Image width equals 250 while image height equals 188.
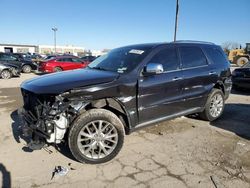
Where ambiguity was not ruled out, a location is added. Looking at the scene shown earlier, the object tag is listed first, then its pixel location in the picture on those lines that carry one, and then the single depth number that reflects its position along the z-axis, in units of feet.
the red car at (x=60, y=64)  44.68
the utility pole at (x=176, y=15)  40.85
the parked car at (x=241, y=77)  23.61
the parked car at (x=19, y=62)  47.54
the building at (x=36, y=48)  192.29
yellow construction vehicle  70.94
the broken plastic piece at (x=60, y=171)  8.70
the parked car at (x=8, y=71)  39.75
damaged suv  8.97
